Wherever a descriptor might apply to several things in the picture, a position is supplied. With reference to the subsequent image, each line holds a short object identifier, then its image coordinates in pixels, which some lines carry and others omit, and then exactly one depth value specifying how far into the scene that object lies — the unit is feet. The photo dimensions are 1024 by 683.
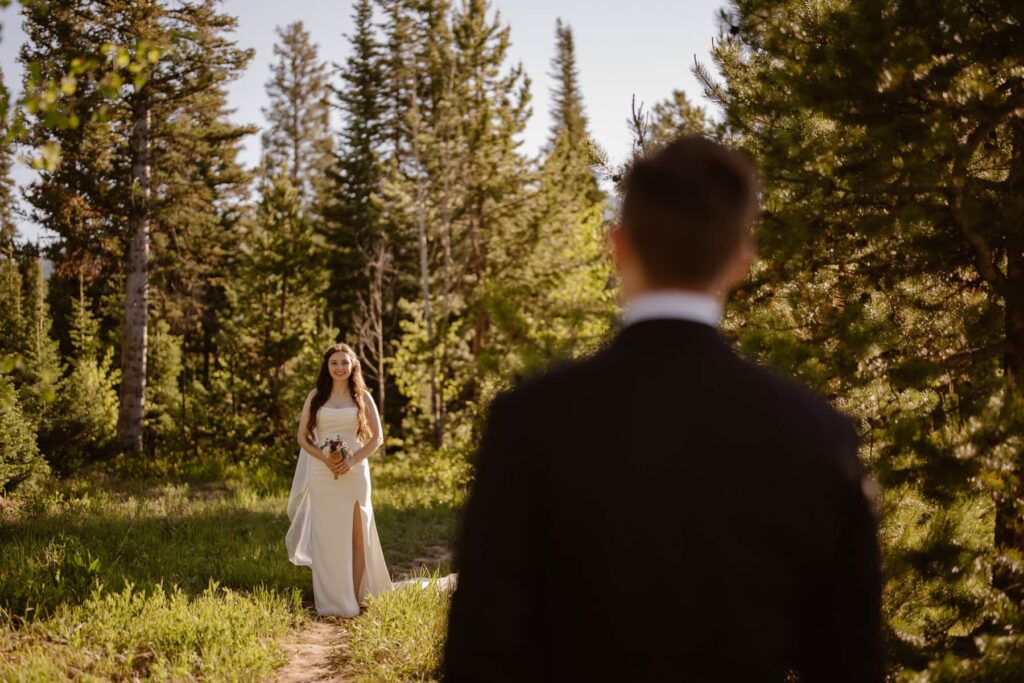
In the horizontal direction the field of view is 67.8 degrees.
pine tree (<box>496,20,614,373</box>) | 61.82
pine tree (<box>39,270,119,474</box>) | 48.88
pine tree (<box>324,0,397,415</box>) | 90.84
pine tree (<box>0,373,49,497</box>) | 34.17
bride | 25.02
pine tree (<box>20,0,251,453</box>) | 54.60
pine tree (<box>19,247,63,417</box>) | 44.06
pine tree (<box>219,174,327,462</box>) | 61.77
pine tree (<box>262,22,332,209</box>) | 131.54
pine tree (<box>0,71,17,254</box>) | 53.30
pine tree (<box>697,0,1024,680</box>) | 10.42
